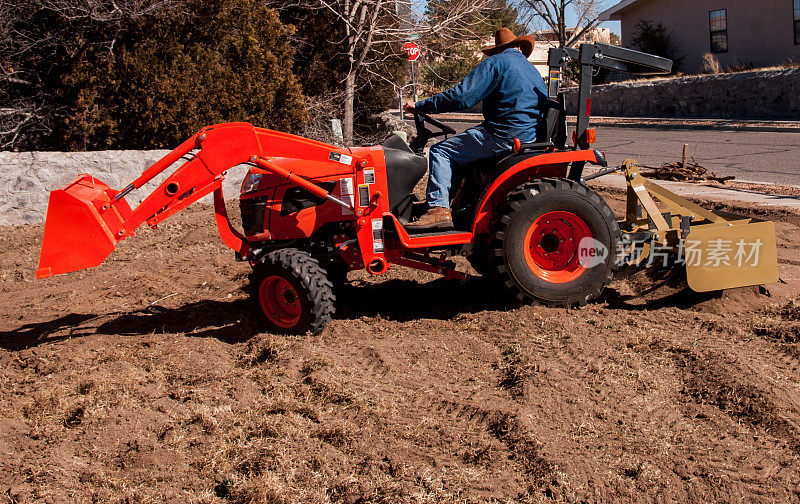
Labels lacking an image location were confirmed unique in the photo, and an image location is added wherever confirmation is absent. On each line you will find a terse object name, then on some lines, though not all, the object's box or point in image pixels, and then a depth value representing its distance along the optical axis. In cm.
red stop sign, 1393
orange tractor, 498
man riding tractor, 521
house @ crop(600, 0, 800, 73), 2359
